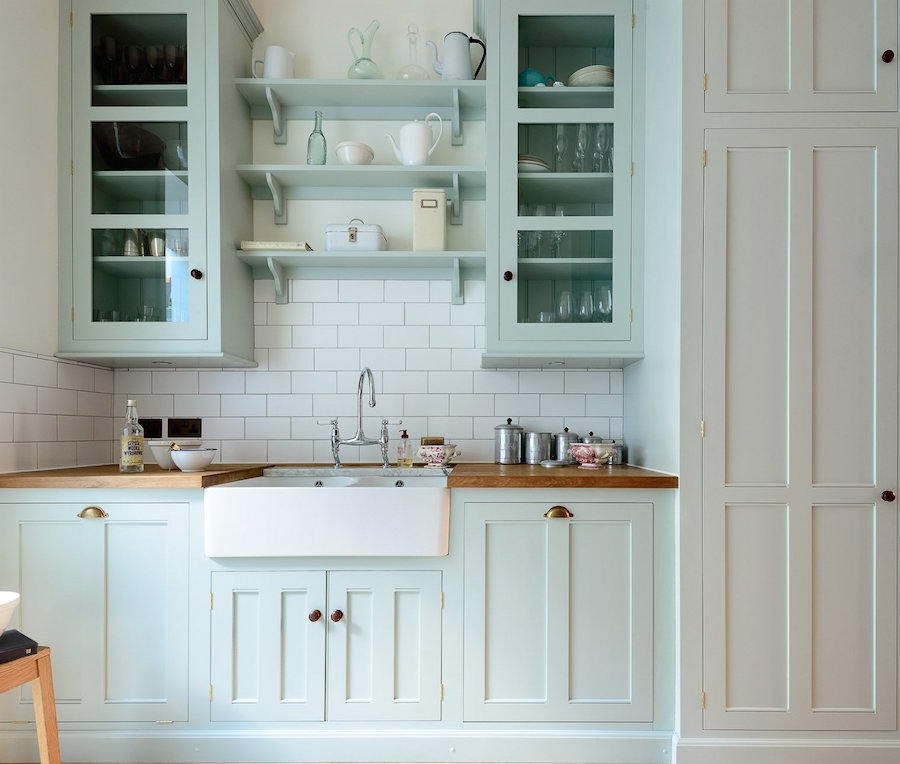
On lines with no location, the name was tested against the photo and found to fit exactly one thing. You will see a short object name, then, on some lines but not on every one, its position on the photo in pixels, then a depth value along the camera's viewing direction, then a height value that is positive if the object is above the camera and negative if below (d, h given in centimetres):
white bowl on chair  153 -53
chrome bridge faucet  255 -24
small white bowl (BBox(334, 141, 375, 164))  259 +88
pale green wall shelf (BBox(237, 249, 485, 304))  256 +46
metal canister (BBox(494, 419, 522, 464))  264 -26
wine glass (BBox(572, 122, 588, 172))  249 +86
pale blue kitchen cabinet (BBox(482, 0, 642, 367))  246 +65
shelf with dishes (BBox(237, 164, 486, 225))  257 +79
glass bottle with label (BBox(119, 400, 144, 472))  226 -25
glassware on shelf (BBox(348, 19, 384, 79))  264 +124
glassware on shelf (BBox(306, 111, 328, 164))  265 +91
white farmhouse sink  203 -44
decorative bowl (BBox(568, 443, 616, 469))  240 -27
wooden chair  160 -79
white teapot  259 +92
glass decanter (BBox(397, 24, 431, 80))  267 +124
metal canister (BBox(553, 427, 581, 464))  265 -26
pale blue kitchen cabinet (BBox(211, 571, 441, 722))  208 -84
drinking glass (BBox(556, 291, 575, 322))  249 +27
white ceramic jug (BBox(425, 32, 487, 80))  261 +125
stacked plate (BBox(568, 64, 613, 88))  249 +113
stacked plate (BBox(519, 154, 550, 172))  248 +80
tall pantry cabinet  200 +3
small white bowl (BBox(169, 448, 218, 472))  225 -28
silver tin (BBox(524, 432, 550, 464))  266 -28
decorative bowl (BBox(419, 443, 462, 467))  259 -30
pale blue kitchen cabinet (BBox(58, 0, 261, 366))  241 +71
